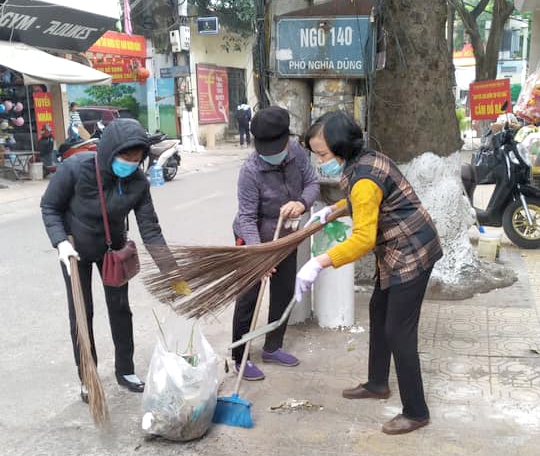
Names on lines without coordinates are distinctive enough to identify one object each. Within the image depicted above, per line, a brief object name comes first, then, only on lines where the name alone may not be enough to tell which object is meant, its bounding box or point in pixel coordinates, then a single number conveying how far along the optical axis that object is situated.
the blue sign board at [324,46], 4.02
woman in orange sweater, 2.78
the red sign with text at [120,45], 16.19
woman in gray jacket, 3.43
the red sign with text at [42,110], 12.91
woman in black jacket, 3.06
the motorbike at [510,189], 6.44
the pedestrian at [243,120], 20.23
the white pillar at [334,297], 4.30
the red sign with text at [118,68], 17.30
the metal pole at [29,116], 13.25
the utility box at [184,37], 18.39
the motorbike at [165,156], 12.16
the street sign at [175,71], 18.92
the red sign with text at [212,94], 21.47
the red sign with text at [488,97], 8.65
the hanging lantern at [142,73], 18.35
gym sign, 12.03
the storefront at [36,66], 11.89
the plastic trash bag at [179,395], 2.90
